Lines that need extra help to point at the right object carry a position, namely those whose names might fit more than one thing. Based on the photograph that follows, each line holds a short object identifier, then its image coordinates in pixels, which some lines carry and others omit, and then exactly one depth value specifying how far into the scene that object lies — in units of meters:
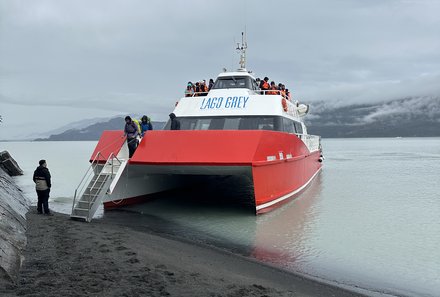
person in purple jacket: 10.28
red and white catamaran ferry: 9.12
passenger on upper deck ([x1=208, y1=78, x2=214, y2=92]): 14.66
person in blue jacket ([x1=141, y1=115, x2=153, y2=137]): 11.34
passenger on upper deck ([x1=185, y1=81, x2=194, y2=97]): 13.65
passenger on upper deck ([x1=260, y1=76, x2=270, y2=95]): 13.69
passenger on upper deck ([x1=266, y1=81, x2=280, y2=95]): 13.27
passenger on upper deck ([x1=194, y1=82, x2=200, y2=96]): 13.87
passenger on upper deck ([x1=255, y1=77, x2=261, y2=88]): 14.82
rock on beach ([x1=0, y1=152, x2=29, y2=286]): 4.21
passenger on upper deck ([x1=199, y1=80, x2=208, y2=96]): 13.83
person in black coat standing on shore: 8.62
